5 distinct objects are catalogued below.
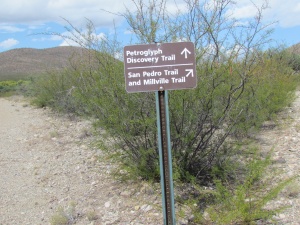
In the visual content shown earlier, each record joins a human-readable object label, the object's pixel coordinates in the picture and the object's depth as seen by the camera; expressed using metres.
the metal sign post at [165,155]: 3.79
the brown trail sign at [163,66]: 3.70
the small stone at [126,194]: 5.77
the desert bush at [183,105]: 5.41
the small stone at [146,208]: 5.24
